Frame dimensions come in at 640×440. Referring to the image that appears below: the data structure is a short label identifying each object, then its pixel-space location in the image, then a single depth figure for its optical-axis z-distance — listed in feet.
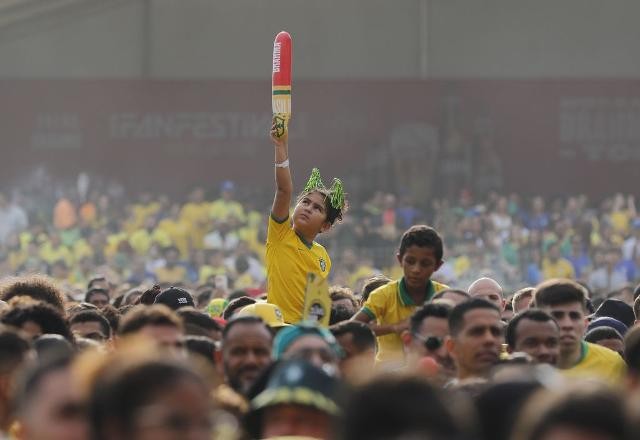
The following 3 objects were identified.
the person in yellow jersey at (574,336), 53.11
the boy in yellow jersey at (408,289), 58.59
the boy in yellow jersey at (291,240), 63.36
